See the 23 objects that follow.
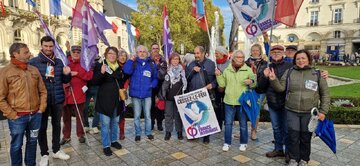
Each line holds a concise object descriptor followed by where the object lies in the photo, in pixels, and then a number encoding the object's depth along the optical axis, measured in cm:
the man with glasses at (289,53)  508
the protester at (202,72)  551
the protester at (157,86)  598
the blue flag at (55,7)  767
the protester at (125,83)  577
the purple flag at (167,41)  707
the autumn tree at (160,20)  3503
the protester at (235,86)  500
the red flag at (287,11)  439
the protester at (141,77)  563
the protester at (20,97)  370
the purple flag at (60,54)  509
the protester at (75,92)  558
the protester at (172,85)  571
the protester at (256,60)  537
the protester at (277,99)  457
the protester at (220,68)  570
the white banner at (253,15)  516
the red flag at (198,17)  706
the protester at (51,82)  438
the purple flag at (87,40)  498
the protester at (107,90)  496
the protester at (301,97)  400
